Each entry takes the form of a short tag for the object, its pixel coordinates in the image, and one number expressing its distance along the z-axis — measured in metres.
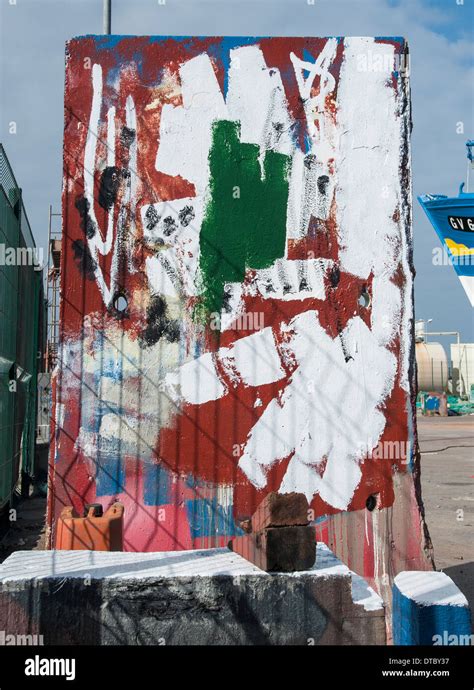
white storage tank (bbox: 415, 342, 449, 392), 47.91
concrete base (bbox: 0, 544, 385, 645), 3.32
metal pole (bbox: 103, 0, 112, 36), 6.00
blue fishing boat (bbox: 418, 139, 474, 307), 25.94
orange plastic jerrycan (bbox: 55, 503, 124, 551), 4.41
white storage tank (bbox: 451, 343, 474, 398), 55.38
